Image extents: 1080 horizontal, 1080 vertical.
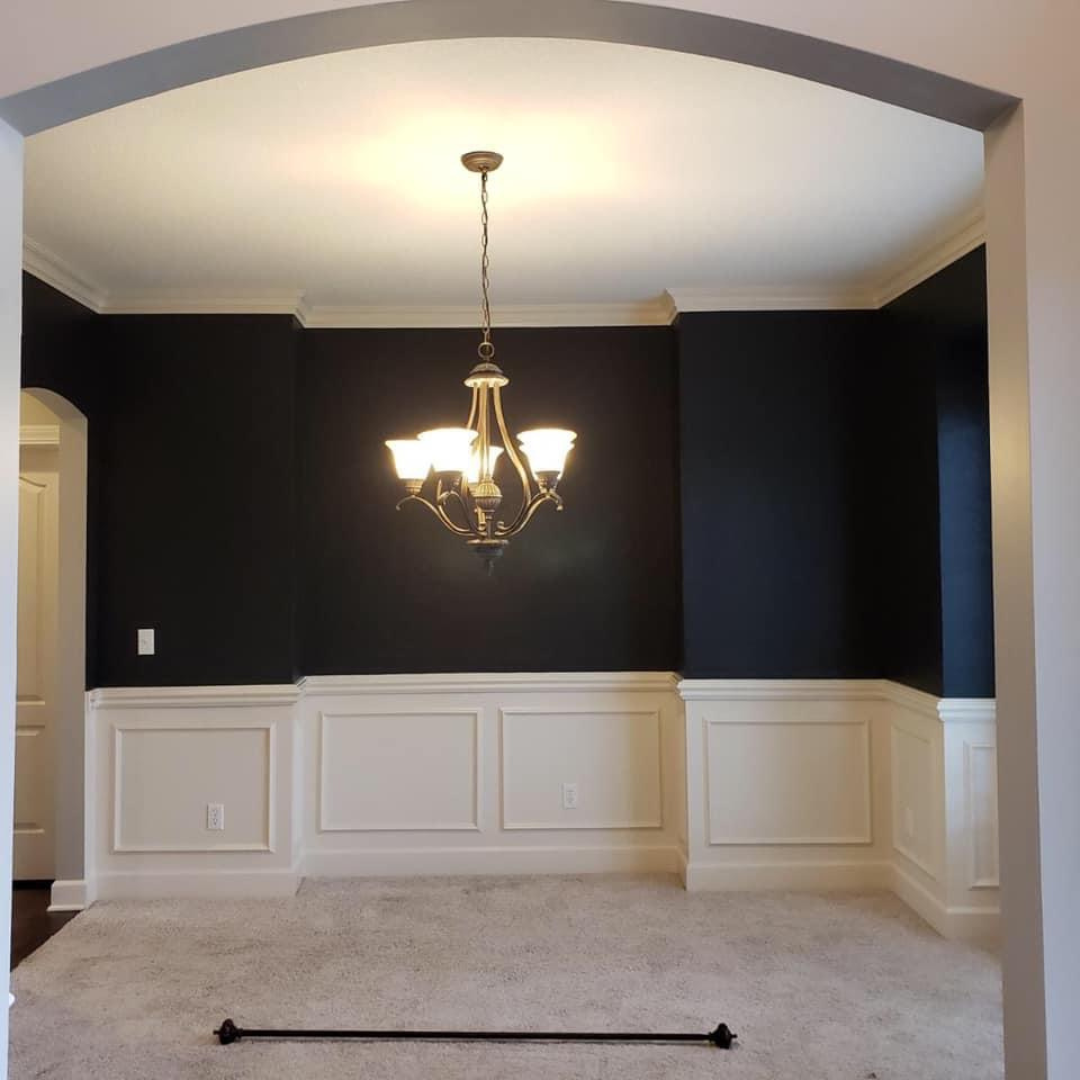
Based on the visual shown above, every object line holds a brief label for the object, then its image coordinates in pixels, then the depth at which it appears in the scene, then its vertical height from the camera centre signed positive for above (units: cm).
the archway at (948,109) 123 +63
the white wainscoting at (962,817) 367 -91
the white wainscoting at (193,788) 425 -90
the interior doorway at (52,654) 416 -31
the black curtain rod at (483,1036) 287 -136
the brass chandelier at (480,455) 294 +40
